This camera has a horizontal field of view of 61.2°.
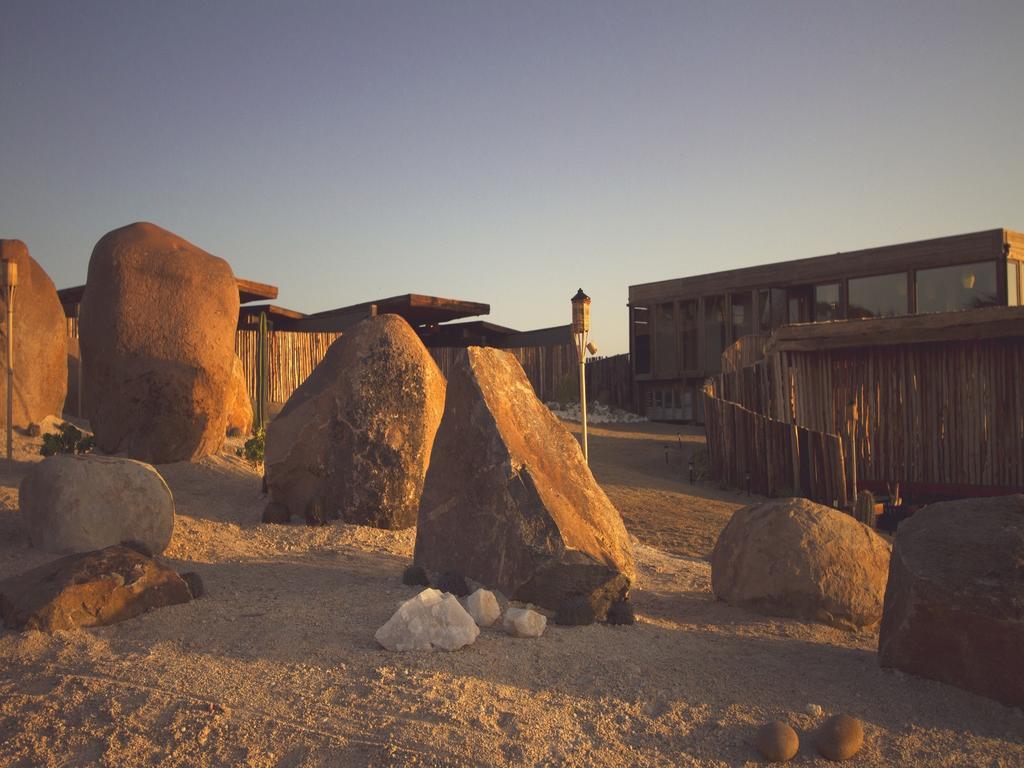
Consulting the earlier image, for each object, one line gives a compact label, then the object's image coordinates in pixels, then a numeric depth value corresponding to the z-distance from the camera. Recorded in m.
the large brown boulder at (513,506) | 4.68
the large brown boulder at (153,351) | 9.02
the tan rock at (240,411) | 11.21
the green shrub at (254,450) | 9.58
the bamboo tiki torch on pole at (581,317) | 10.34
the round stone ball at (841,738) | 3.18
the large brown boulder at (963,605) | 3.67
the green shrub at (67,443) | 8.72
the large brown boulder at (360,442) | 7.38
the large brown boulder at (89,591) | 4.17
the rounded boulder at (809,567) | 4.93
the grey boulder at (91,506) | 5.74
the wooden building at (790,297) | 16.36
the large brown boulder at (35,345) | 10.16
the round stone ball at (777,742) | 3.13
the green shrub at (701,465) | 13.15
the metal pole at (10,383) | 8.37
